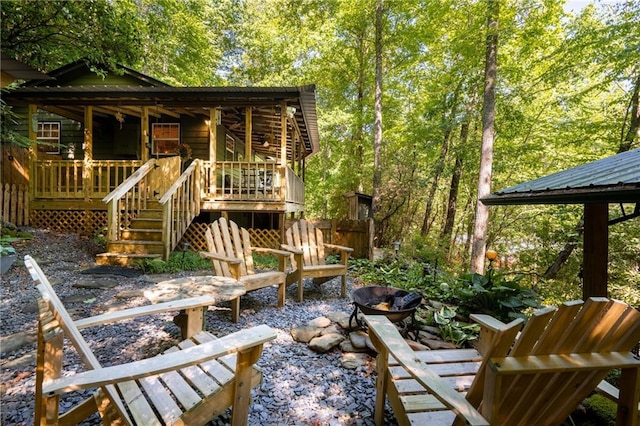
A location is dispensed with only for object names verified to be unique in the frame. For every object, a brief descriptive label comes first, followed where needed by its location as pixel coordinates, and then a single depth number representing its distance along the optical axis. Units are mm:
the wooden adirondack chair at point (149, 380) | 1253
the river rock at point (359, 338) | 2904
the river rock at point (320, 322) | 3332
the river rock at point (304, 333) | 3111
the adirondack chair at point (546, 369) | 1146
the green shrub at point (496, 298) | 3344
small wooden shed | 8359
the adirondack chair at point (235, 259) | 3486
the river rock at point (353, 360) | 2660
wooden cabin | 6227
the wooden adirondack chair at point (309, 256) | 4312
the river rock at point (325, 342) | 2893
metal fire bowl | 2840
